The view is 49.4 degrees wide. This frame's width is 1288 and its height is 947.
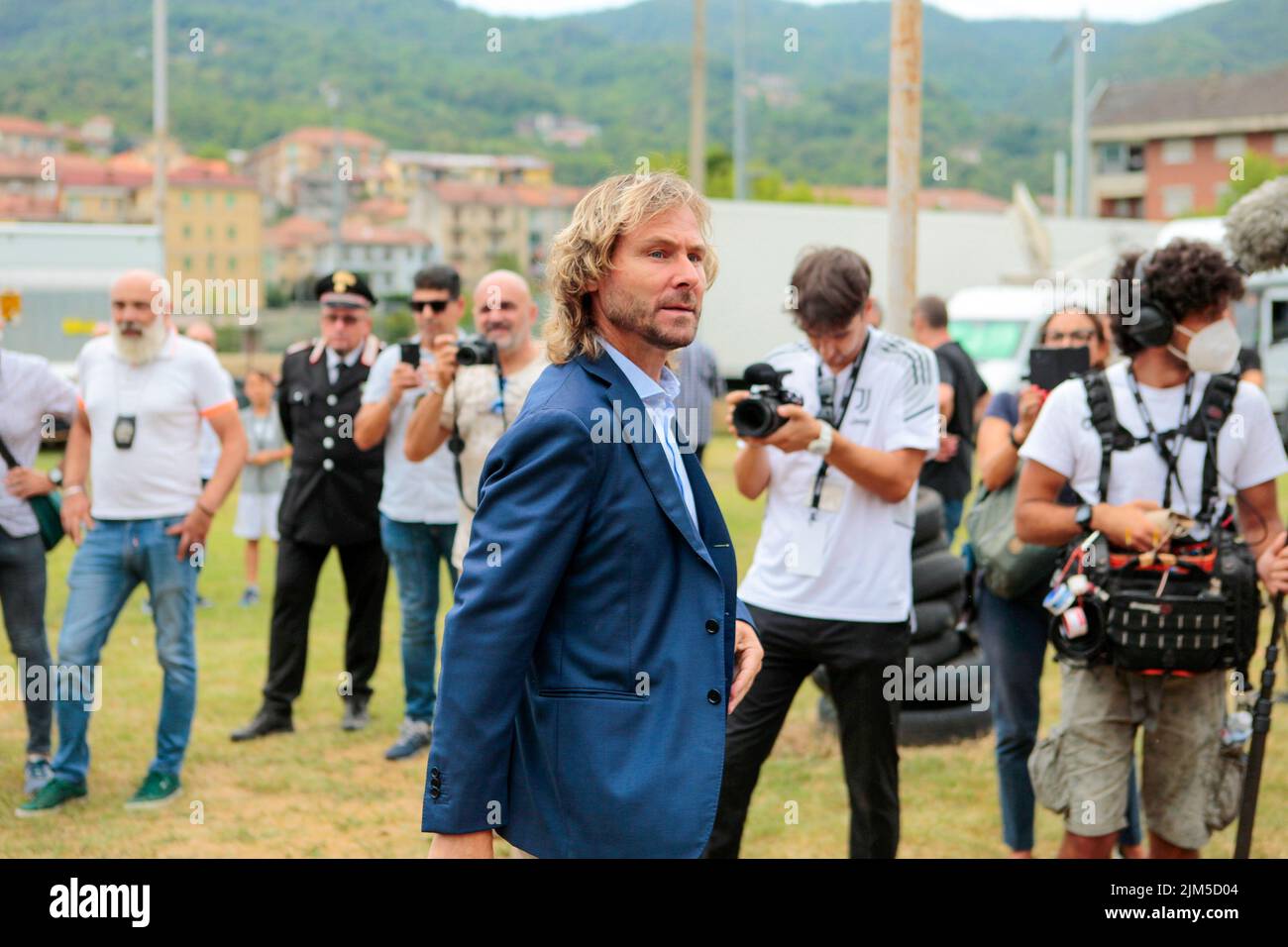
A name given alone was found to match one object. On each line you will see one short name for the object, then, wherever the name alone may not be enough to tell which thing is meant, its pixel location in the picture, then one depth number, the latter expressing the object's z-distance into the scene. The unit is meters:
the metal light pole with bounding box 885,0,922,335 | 6.50
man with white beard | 5.97
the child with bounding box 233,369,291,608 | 10.62
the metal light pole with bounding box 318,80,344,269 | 40.82
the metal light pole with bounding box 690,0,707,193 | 21.42
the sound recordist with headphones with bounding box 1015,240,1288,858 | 3.85
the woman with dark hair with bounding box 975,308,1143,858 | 4.96
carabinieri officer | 7.21
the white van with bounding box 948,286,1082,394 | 20.77
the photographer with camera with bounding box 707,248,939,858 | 4.39
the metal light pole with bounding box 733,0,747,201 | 39.53
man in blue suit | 2.46
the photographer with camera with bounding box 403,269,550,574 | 6.09
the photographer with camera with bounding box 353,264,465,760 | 6.87
